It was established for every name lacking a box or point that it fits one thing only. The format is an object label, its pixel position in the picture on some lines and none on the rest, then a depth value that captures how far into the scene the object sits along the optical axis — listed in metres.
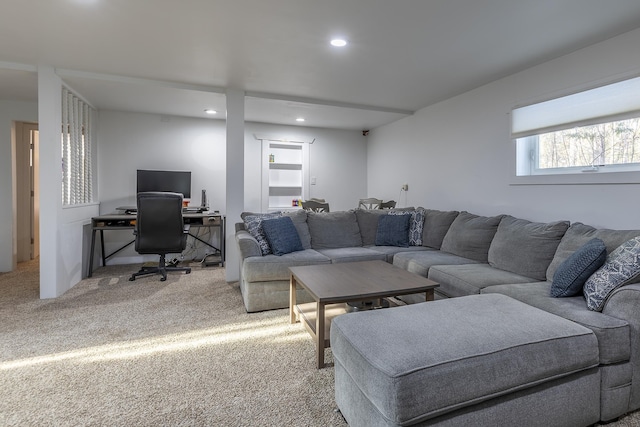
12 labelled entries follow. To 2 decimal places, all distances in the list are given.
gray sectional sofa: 1.17
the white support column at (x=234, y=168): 3.85
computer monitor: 4.71
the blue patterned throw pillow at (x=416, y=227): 3.83
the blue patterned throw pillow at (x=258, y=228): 3.19
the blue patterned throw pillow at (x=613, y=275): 1.66
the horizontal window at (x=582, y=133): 2.43
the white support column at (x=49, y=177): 3.17
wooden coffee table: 2.00
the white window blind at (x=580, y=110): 2.40
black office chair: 3.84
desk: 4.10
